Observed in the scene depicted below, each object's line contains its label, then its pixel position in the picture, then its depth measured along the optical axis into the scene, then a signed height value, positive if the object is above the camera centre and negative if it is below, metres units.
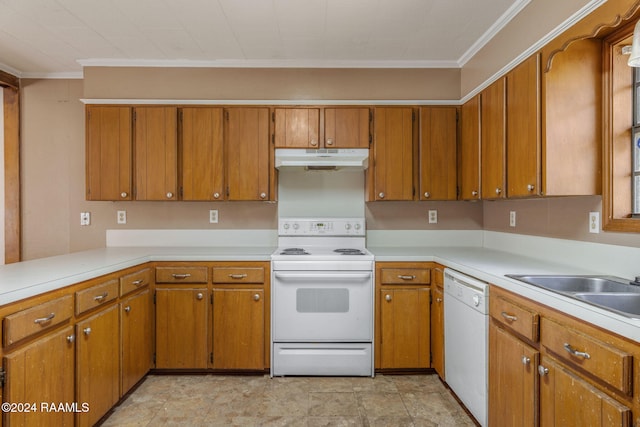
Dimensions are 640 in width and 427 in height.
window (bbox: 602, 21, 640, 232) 1.78 +0.39
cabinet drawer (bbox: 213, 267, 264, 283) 2.66 -0.45
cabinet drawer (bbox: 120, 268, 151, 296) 2.27 -0.44
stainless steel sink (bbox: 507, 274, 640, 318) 1.49 -0.33
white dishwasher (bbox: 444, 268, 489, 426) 1.92 -0.74
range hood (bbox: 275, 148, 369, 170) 2.89 +0.46
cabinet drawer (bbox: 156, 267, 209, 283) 2.66 -0.44
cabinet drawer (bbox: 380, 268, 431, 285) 2.68 -0.46
